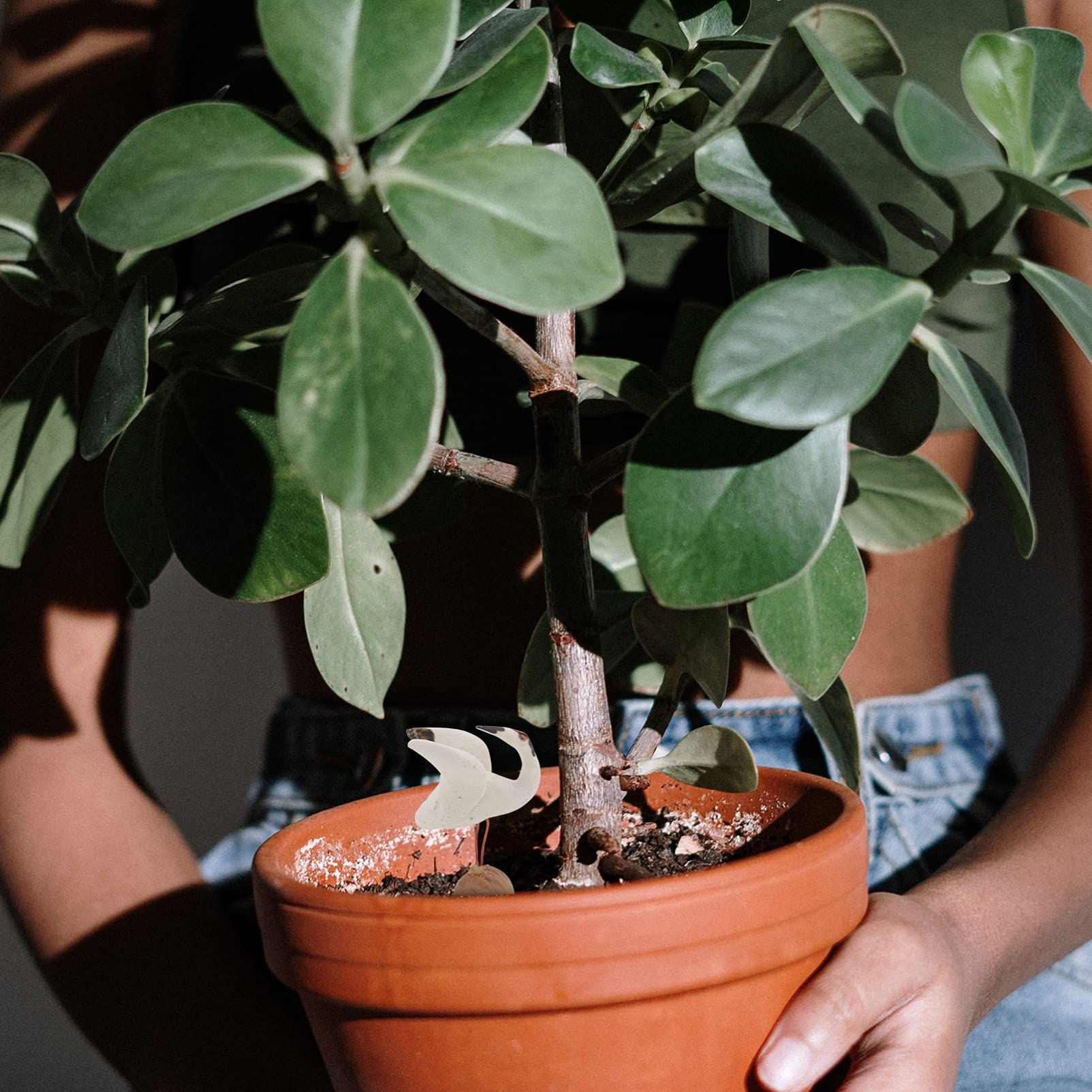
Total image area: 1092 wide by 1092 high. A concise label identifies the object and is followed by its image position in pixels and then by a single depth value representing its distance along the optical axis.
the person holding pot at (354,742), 0.72
